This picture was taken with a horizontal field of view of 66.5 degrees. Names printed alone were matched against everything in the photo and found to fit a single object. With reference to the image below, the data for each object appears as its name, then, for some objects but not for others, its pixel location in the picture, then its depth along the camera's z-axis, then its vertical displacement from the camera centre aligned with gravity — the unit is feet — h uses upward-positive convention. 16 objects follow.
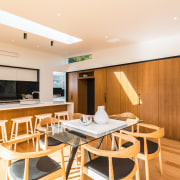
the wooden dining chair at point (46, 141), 6.77 -2.72
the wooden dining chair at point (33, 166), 4.17 -2.73
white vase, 7.15 -1.39
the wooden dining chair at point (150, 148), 6.02 -2.82
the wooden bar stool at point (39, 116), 11.79 -2.27
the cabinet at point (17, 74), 16.05 +2.08
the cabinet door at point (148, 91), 13.30 -0.13
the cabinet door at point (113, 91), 16.01 -0.13
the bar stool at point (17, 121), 10.36 -2.33
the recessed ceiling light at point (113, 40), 14.23 +5.29
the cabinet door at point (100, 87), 17.29 +0.39
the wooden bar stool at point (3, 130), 9.77 -2.92
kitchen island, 10.72 -1.81
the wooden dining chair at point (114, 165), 4.41 -2.79
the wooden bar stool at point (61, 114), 13.44 -2.39
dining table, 5.65 -1.94
